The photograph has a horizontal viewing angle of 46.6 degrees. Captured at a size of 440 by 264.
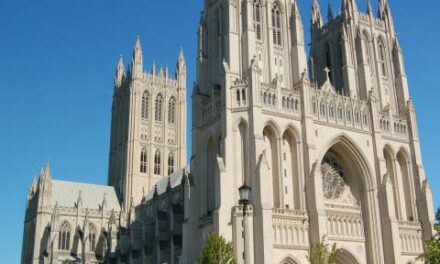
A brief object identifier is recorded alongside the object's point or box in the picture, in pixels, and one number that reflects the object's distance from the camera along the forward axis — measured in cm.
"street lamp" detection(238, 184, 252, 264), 2159
